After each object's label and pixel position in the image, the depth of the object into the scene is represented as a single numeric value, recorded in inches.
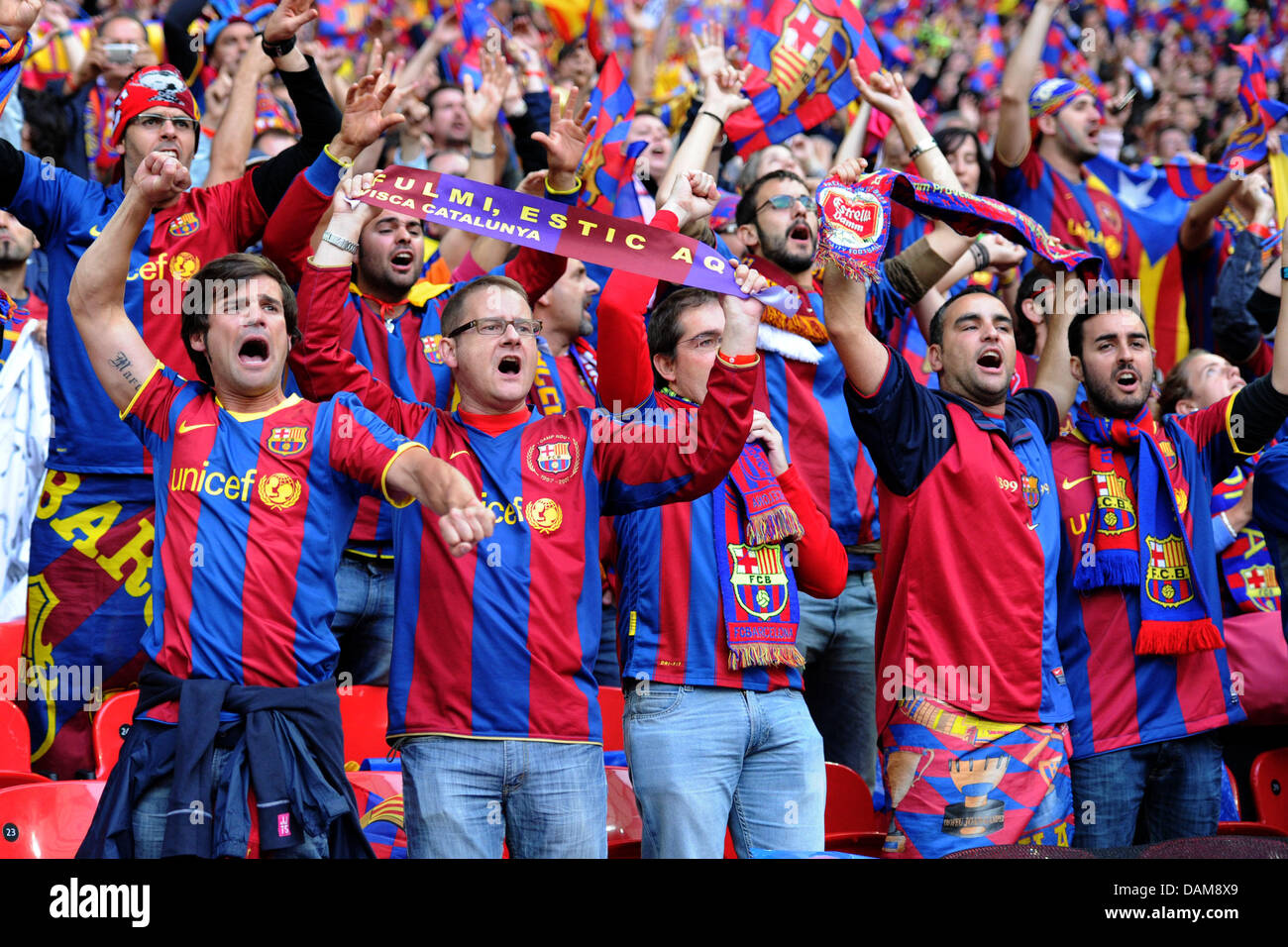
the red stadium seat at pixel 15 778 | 335.4
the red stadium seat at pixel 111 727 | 344.5
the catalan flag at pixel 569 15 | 641.6
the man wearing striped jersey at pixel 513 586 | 303.0
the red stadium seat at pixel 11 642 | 400.5
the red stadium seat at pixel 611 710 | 410.0
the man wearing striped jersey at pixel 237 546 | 273.1
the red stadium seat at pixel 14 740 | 358.0
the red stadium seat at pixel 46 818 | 313.7
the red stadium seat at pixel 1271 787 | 427.2
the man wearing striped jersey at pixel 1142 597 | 377.4
